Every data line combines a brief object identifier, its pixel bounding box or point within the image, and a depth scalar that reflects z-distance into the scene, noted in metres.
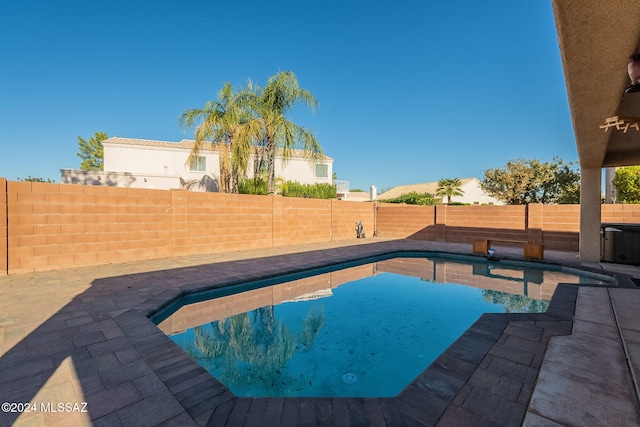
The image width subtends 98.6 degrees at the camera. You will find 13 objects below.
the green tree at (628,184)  13.02
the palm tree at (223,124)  11.89
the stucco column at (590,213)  7.43
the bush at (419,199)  26.25
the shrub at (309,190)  19.46
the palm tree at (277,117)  11.61
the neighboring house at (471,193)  35.27
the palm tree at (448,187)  30.88
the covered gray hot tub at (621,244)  7.27
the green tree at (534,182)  22.47
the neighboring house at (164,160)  18.41
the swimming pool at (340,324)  2.89
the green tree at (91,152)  32.53
